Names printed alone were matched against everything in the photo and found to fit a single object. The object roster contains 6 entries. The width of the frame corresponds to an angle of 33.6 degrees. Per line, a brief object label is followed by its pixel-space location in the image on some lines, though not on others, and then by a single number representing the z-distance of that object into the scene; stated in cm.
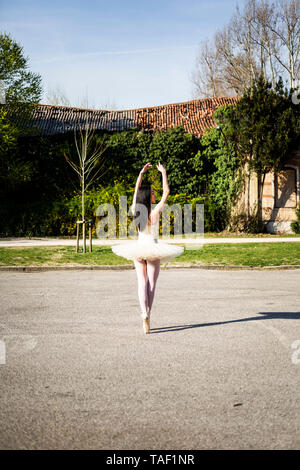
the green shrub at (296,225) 2362
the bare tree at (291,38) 3500
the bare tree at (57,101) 4731
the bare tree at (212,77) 4147
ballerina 614
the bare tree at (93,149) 2397
